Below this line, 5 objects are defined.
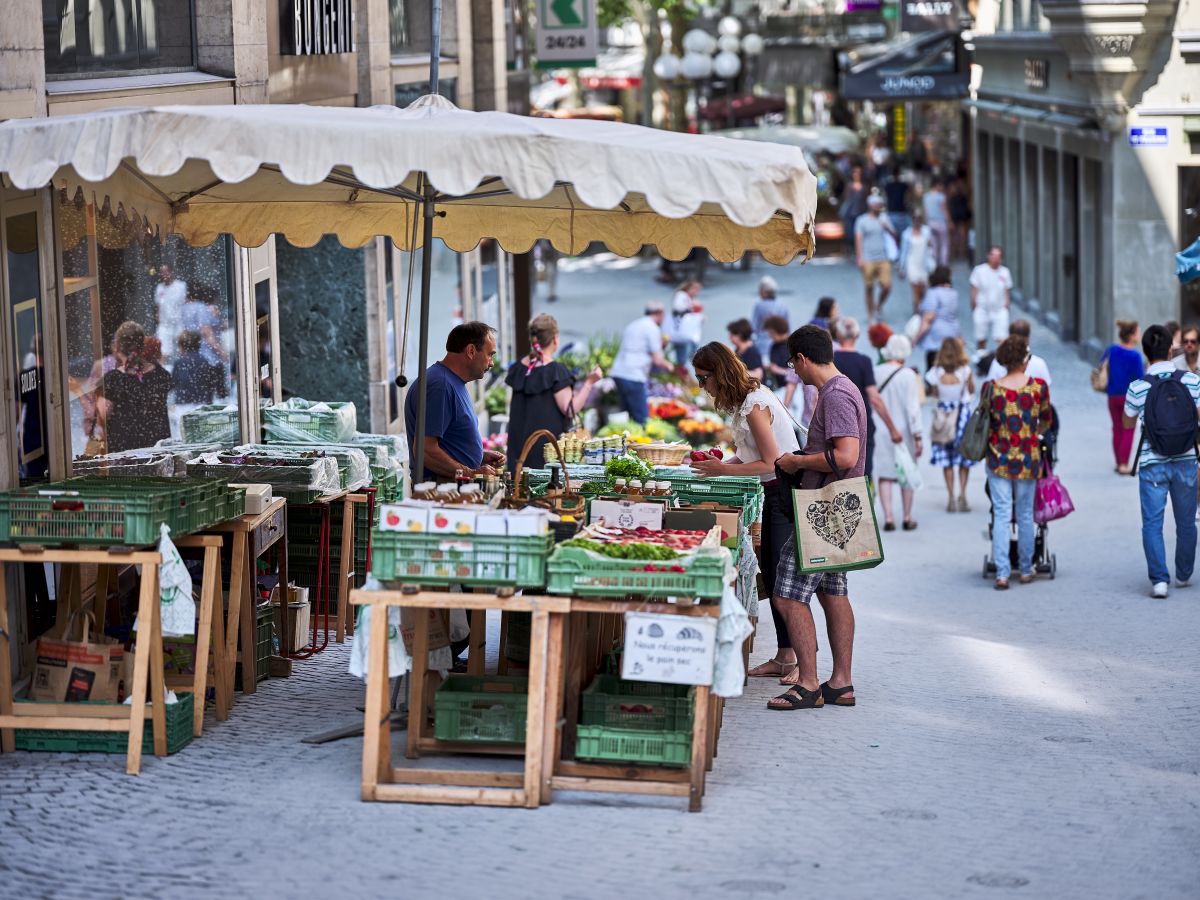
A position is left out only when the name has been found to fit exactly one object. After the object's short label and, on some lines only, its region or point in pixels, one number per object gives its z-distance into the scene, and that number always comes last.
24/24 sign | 21.56
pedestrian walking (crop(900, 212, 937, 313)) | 27.03
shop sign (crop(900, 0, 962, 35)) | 29.38
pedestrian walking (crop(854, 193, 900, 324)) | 27.34
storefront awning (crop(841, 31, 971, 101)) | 27.88
